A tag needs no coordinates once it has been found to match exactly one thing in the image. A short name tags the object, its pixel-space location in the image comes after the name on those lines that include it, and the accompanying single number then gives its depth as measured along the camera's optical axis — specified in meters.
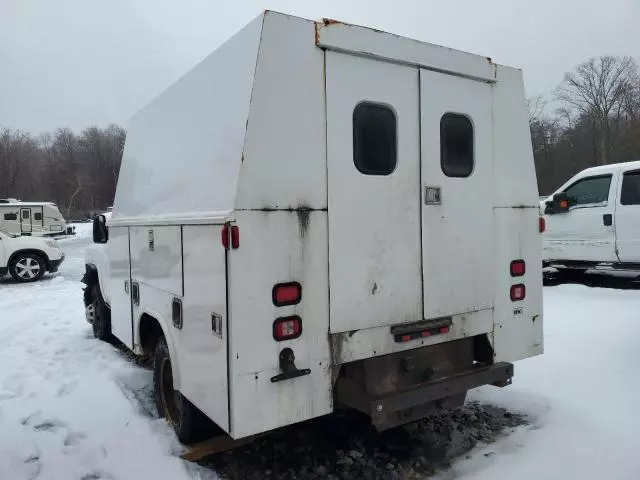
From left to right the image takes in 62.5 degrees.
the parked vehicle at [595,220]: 9.46
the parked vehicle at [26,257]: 14.58
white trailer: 25.84
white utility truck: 2.98
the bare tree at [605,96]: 51.06
